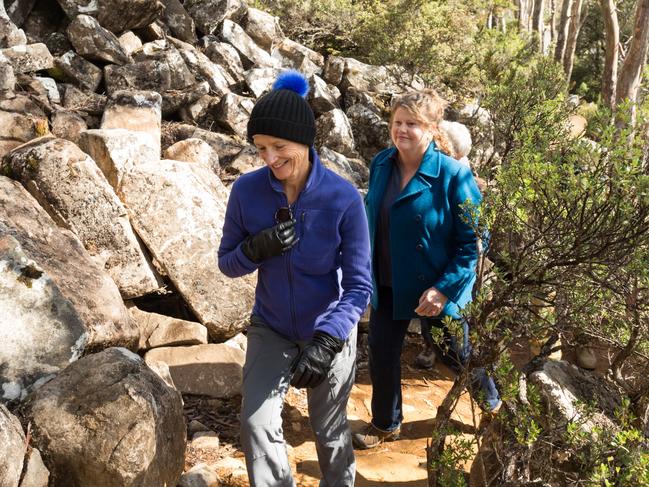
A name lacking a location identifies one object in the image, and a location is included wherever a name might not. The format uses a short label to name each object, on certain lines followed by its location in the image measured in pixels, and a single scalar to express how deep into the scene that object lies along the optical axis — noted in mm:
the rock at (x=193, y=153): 6957
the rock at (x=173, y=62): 9797
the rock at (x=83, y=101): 7949
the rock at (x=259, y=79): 10930
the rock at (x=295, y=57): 12969
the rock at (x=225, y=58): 11586
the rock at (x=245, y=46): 12359
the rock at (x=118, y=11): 9883
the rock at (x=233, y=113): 9281
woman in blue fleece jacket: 2635
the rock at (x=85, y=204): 5094
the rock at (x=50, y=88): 8102
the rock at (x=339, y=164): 8016
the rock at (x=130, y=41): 10445
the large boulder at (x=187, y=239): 5262
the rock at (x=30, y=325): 3561
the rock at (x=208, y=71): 10539
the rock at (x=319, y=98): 10656
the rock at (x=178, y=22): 11820
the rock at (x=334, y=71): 12438
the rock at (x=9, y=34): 8781
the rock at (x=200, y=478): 3500
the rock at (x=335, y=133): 9633
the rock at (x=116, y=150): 5527
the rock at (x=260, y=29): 13281
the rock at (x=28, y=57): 8438
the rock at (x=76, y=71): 8812
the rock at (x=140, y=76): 9180
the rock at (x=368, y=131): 10516
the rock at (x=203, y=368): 4746
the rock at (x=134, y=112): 7355
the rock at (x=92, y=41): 9398
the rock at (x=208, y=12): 12508
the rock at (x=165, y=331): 4984
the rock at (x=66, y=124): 7074
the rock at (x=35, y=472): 2912
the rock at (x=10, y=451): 2725
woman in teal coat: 3521
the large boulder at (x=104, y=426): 3059
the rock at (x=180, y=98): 9273
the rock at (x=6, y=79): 7250
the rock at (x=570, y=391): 3064
